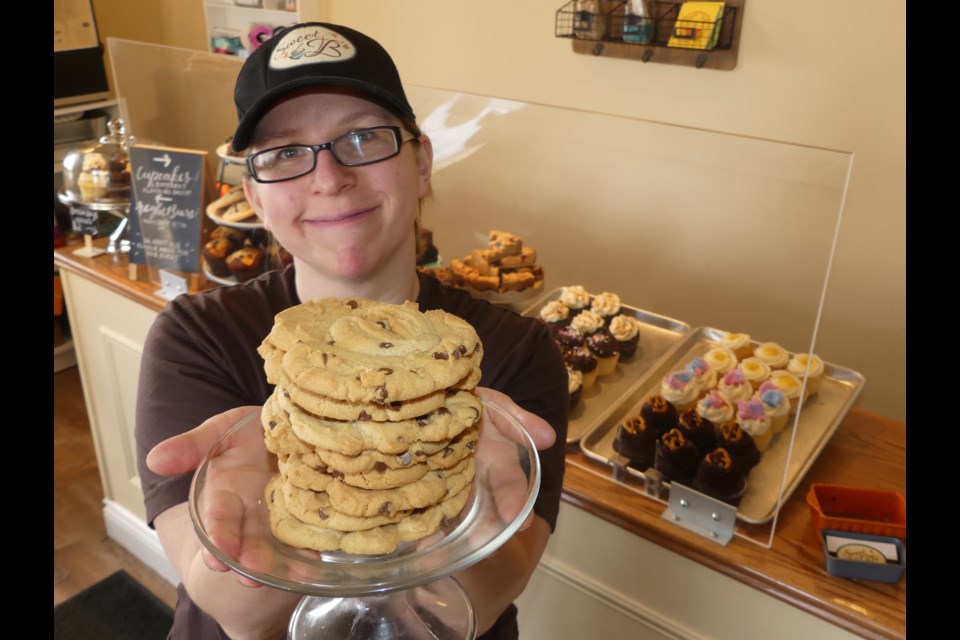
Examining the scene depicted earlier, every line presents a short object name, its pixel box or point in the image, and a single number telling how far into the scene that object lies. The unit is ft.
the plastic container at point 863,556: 4.95
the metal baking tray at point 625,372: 6.34
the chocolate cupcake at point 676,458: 5.56
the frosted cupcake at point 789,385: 6.22
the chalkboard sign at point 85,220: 8.91
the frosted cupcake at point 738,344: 6.57
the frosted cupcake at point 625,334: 6.79
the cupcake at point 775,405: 6.01
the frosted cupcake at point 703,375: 6.17
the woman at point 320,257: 4.12
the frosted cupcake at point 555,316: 7.04
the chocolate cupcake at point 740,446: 5.63
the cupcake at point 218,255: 7.60
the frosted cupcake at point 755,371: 6.34
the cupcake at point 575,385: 6.39
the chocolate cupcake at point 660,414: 5.88
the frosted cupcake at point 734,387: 6.12
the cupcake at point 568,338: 6.73
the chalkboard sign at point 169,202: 7.70
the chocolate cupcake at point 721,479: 5.36
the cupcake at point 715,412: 5.91
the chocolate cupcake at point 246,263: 7.49
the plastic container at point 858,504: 5.33
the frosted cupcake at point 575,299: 7.14
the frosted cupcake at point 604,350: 6.67
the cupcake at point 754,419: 5.84
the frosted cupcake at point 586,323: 6.85
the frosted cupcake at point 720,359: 6.36
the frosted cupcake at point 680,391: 6.06
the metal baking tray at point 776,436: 5.56
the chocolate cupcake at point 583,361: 6.52
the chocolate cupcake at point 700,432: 5.74
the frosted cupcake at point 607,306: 7.02
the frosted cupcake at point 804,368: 6.41
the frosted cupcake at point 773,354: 6.43
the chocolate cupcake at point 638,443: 5.76
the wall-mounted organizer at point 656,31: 9.12
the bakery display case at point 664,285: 5.23
